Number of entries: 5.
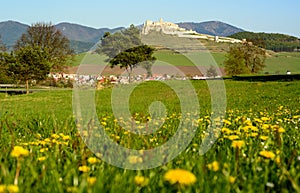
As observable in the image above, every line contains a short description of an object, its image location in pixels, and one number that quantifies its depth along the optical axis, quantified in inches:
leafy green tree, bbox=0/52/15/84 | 2097.7
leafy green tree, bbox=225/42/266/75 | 2679.6
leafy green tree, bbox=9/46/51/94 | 2062.0
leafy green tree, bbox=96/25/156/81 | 1892.2
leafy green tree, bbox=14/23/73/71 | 2741.1
